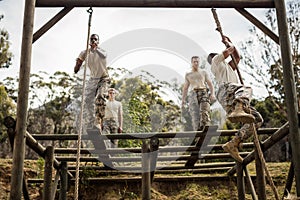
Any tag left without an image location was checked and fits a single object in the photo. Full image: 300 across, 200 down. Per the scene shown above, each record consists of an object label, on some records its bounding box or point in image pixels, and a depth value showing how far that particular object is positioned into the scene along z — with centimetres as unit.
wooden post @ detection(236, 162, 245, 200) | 658
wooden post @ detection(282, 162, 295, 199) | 460
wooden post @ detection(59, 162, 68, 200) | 658
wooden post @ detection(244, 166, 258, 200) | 597
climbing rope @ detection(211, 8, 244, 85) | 475
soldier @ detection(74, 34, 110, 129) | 576
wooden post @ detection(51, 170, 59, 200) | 593
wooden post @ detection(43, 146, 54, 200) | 520
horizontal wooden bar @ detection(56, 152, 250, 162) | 628
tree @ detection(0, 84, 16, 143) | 1400
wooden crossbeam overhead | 478
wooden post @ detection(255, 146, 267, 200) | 502
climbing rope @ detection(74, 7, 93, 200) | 415
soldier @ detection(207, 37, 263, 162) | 452
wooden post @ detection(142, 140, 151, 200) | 493
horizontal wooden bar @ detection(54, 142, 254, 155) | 577
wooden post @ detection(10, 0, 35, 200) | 409
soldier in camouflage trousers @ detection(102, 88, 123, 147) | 658
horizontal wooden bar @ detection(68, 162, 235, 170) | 700
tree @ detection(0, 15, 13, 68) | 1424
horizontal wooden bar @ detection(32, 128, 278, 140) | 521
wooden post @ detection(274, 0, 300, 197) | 431
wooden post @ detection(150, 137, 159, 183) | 500
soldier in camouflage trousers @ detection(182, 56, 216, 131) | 625
